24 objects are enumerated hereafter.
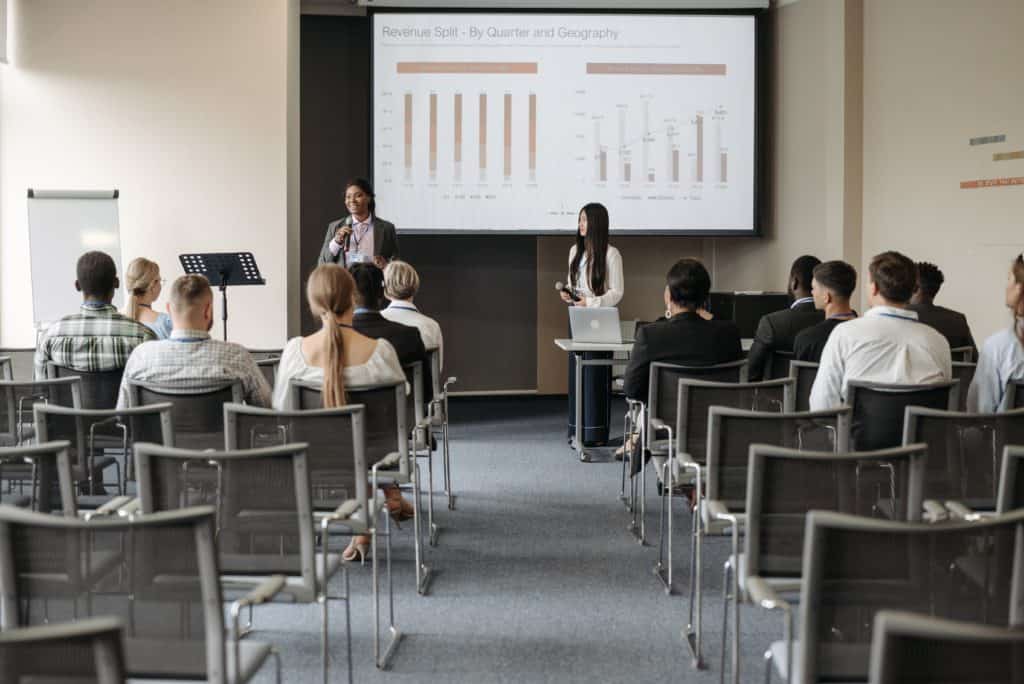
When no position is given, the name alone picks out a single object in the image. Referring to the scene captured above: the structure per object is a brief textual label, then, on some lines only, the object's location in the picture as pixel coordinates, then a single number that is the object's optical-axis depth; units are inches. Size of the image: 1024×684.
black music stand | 272.2
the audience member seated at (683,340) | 178.2
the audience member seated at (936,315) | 200.2
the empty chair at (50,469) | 95.8
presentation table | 247.3
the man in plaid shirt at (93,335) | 172.6
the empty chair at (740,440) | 118.5
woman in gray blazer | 277.0
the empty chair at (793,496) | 94.9
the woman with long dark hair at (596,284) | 273.9
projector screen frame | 332.8
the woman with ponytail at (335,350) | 145.9
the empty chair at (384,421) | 141.2
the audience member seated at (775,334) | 190.2
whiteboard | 295.9
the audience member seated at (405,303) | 206.1
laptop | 251.1
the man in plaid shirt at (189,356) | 142.9
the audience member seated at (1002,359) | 149.7
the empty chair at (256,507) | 97.7
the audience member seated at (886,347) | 145.5
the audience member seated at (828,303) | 175.6
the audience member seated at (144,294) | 199.8
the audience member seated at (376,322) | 171.5
